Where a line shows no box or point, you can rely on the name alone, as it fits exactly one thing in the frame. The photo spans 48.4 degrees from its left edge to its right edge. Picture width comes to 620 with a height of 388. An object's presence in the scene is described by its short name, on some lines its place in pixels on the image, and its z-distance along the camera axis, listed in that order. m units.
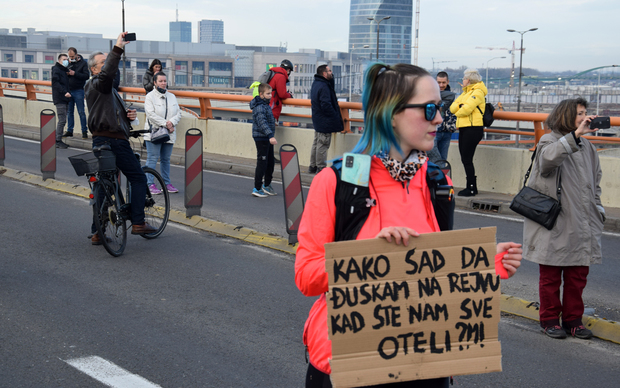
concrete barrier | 10.52
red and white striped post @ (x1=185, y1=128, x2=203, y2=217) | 9.05
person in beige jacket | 5.19
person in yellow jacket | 11.26
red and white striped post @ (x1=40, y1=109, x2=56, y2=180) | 11.44
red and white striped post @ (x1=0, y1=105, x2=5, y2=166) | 12.95
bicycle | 7.14
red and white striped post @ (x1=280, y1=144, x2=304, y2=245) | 7.76
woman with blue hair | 2.37
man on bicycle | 7.19
